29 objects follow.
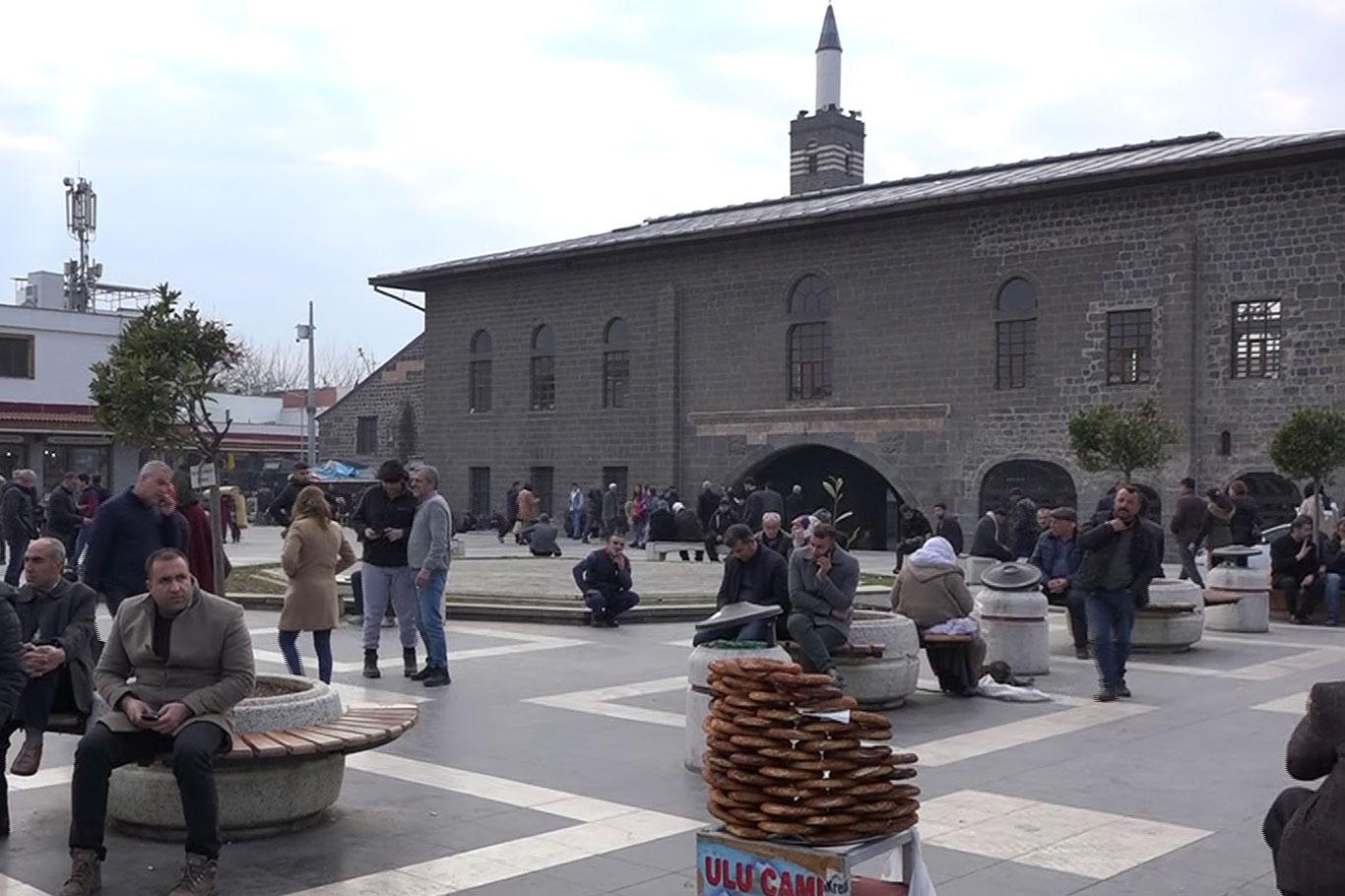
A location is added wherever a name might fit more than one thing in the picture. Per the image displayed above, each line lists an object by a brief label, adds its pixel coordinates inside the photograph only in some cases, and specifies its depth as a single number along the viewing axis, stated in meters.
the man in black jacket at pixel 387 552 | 11.02
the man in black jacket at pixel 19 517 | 18.69
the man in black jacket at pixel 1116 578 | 10.48
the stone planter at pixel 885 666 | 9.80
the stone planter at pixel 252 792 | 6.18
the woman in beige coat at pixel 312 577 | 10.30
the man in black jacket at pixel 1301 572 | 16.59
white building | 40.59
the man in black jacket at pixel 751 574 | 9.41
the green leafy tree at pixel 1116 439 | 24.70
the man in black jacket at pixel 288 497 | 13.24
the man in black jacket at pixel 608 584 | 15.06
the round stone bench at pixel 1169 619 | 13.28
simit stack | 4.36
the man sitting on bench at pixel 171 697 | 5.53
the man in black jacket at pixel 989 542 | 17.92
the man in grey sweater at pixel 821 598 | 9.34
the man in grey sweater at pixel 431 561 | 10.73
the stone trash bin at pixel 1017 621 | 11.58
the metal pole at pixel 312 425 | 43.09
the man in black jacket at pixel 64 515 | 19.45
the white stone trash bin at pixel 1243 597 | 15.35
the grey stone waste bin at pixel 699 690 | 7.72
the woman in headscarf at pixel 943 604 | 10.66
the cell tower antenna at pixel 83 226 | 52.66
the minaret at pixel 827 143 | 58.69
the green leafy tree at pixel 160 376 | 11.35
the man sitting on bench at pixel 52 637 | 6.66
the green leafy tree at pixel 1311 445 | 21.11
